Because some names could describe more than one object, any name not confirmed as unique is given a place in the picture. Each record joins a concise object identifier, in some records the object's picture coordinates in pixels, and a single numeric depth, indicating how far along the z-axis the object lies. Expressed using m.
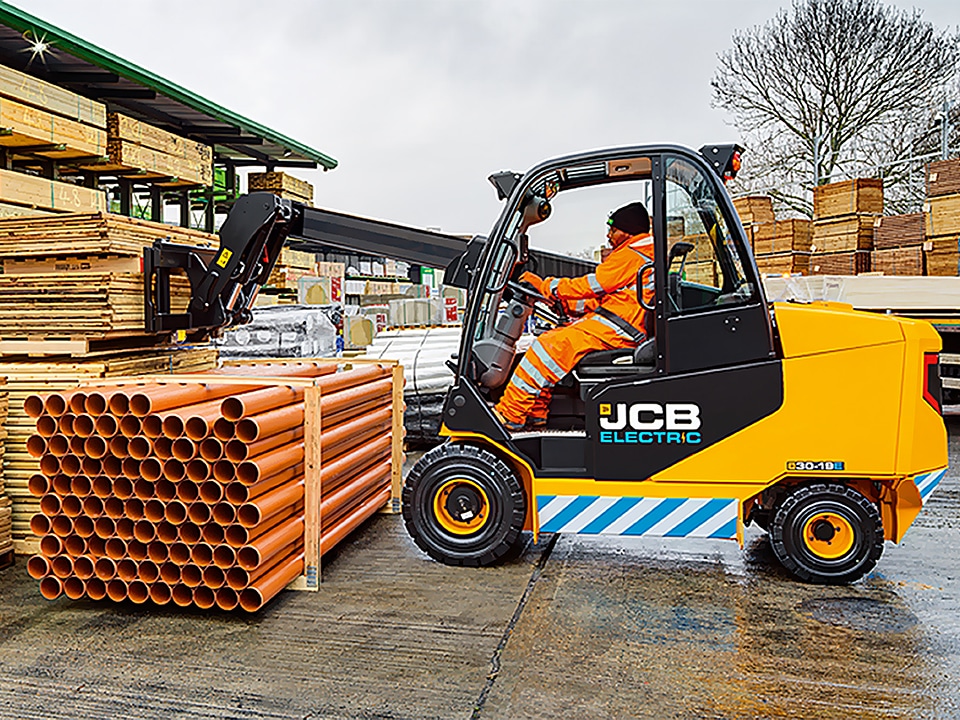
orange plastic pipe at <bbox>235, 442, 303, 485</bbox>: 4.55
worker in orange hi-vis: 5.42
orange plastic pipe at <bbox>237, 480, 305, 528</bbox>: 4.57
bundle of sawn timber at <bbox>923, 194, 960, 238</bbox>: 12.84
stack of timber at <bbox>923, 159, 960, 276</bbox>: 12.87
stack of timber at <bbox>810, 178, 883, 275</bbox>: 14.98
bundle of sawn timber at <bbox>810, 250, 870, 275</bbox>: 14.98
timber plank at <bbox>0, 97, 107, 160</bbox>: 9.63
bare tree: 22.27
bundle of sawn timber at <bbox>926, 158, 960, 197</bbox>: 12.84
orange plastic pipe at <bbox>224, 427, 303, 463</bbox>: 4.56
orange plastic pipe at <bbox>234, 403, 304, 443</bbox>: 4.54
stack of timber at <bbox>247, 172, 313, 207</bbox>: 18.08
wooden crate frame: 5.22
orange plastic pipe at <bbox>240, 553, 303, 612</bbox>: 4.61
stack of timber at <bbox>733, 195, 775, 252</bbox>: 16.39
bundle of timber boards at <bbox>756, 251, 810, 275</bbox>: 15.98
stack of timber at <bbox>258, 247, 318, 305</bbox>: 18.25
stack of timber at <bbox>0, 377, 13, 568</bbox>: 5.54
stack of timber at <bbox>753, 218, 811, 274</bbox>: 16.00
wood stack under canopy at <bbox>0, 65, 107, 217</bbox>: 9.63
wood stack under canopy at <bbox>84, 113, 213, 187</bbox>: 12.42
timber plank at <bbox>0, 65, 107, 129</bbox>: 9.55
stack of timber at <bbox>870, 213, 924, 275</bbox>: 13.74
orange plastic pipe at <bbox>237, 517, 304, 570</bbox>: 4.59
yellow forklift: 5.12
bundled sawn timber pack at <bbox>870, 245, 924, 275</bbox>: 13.66
